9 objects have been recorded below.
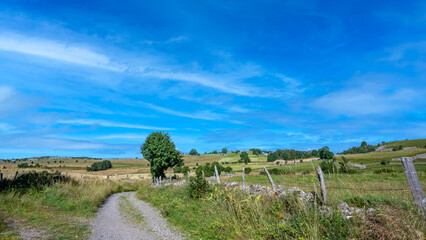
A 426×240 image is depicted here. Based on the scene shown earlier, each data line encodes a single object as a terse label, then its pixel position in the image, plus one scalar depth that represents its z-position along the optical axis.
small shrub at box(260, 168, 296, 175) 7.50
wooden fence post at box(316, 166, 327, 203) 6.02
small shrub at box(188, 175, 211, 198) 11.69
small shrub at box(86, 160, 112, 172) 91.45
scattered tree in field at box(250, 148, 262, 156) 134.60
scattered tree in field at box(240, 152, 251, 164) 100.80
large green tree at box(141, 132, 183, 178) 40.91
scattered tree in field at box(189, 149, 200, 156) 178.50
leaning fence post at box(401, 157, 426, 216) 5.09
